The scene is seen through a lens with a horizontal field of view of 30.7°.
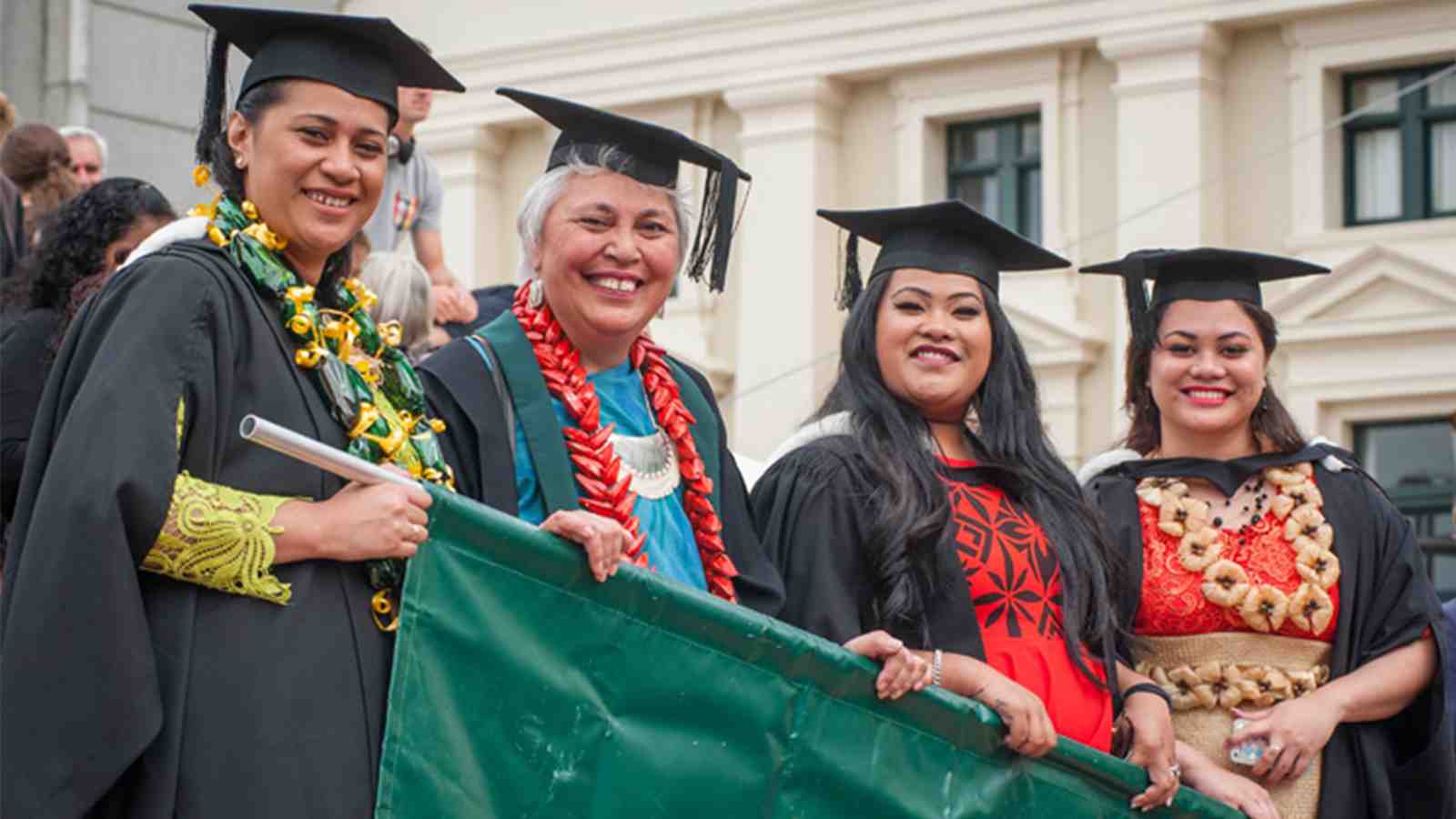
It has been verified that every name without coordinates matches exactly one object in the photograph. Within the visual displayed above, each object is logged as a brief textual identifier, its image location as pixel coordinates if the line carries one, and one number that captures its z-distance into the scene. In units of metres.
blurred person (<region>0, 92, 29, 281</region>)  8.55
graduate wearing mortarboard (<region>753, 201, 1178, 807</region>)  5.45
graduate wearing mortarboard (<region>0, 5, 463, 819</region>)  3.88
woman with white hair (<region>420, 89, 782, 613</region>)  4.99
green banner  4.36
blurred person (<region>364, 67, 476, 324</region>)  9.48
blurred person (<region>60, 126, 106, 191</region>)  10.33
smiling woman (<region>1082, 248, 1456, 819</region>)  6.11
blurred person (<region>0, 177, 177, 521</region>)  5.98
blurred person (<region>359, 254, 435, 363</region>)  7.58
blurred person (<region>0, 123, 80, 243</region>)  9.20
